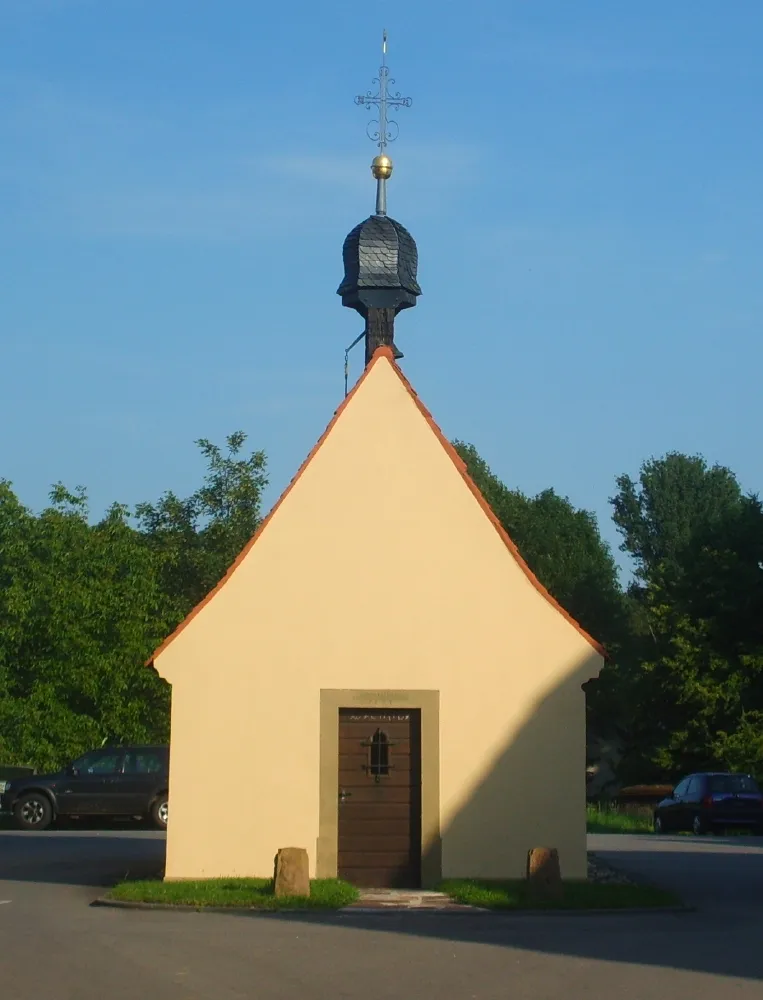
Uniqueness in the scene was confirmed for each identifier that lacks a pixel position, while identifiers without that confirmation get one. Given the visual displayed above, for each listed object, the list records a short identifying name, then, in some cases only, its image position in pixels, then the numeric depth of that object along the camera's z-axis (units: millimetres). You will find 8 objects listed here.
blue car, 33219
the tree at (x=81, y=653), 40094
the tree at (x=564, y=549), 72000
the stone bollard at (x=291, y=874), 16094
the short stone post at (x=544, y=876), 16312
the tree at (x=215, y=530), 51438
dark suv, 31938
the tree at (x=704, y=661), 50312
